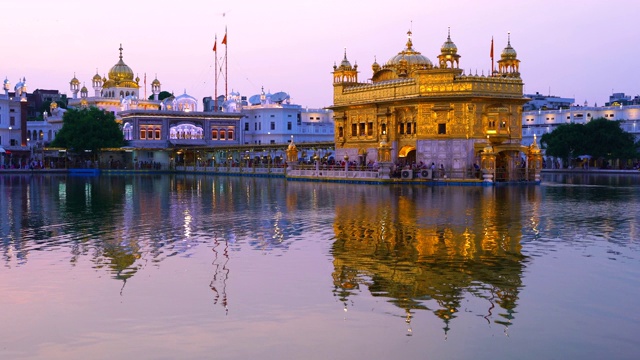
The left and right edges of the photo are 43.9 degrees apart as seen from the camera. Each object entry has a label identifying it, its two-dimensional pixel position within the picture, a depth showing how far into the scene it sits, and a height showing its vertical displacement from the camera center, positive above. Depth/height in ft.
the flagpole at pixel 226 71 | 362.86 +38.20
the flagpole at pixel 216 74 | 360.77 +36.79
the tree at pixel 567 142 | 338.95 +4.81
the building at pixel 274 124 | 396.16 +15.38
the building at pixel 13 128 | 353.92 +12.50
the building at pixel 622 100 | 420.28 +30.74
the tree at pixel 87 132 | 316.81 +9.16
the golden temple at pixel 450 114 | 181.68 +9.36
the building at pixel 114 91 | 415.09 +34.39
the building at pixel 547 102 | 465.63 +33.40
